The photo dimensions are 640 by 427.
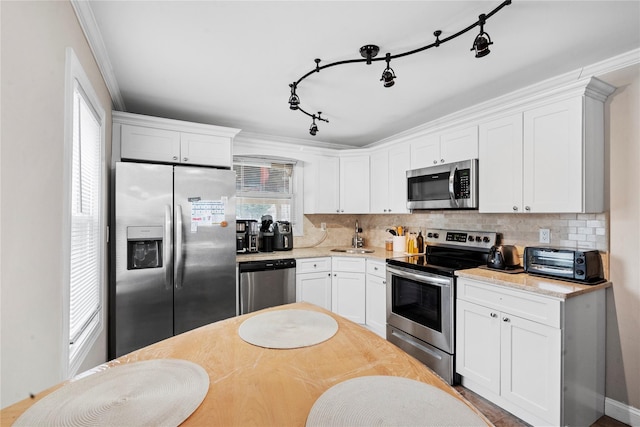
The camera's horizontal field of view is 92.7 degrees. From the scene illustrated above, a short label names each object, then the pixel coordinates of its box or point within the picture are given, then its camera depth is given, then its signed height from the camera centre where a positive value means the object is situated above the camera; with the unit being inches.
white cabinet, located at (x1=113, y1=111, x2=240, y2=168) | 108.1 +27.9
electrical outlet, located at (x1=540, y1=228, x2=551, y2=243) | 96.1 -6.3
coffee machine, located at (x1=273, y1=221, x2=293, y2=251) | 152.1 -10.3
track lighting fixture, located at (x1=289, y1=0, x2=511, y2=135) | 57.9 +38.3
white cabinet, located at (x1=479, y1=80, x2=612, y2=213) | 80.9 +17.0
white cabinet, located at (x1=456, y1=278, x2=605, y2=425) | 73.9 -36.3
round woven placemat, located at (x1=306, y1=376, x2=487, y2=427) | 26.4 -17.9
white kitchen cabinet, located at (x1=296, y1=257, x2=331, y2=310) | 137.9 -30.5
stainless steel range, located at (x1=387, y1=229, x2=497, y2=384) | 100.0 -28.5
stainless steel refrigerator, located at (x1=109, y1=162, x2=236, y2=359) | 98.9 -13.3
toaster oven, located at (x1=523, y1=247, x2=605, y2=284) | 80.2 -13.4
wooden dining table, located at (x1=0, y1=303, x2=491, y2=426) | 27.7 -18.1
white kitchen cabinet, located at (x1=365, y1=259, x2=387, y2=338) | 129.6 -36.1
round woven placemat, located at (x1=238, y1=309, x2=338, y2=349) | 42.9 -17.7
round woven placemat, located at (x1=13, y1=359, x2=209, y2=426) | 25.7 -17.2
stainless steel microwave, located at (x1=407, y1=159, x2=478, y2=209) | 106.7 +10.9
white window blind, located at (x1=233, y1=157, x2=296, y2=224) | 153.8 +13.8
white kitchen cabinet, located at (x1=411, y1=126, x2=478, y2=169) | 108.0 +26.0
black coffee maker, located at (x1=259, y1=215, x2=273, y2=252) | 148.9 -10.6
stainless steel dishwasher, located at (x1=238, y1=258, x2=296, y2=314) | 123.6 -29.1
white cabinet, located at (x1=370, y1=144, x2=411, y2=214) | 137.4 +17.1
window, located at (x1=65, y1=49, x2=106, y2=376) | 55.9 +0.0
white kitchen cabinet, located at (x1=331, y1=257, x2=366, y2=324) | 139.9 -34.0
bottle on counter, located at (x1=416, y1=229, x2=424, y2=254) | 139.6 -13.3
